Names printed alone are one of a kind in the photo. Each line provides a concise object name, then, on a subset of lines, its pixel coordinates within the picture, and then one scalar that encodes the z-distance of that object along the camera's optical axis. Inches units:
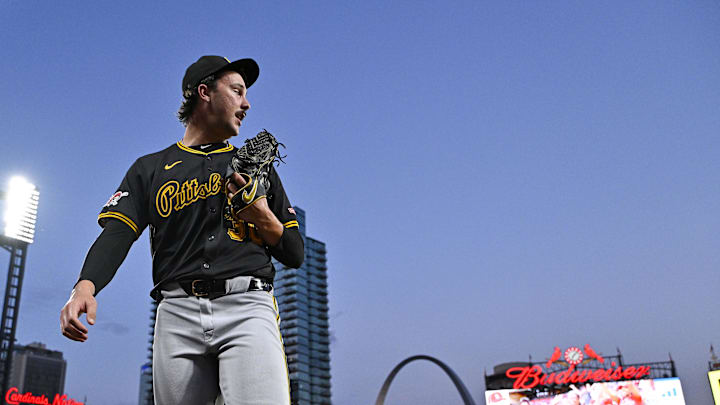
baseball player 82.7
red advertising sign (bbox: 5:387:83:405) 1511.0
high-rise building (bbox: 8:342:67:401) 5984.3
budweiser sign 1818.2
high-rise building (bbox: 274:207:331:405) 4013.3
